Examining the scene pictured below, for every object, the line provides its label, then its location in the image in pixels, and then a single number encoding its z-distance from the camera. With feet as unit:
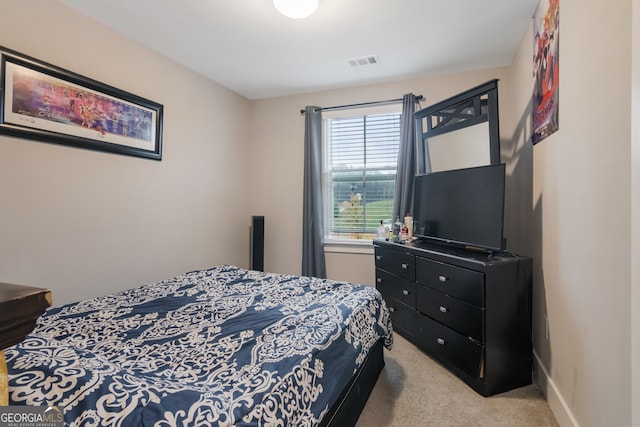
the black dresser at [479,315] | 6.87
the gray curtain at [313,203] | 12.67
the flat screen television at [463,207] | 7.46
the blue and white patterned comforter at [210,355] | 3.02
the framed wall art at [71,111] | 6.46
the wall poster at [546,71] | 6.15
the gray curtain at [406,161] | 11.27
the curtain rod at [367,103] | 11.48
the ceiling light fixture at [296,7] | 6.82
